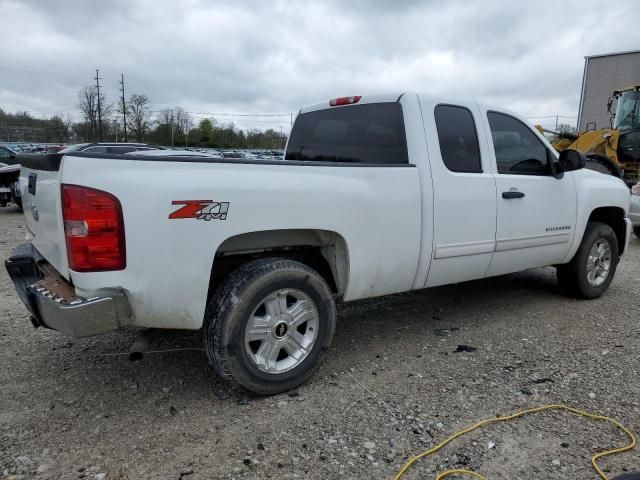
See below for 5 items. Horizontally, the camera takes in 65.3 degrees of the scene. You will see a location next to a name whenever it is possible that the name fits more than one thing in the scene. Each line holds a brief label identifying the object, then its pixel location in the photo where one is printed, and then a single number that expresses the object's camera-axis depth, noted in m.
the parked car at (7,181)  12.81
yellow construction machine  13.46
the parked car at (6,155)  14.61
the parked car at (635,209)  8.70
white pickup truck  2.50
